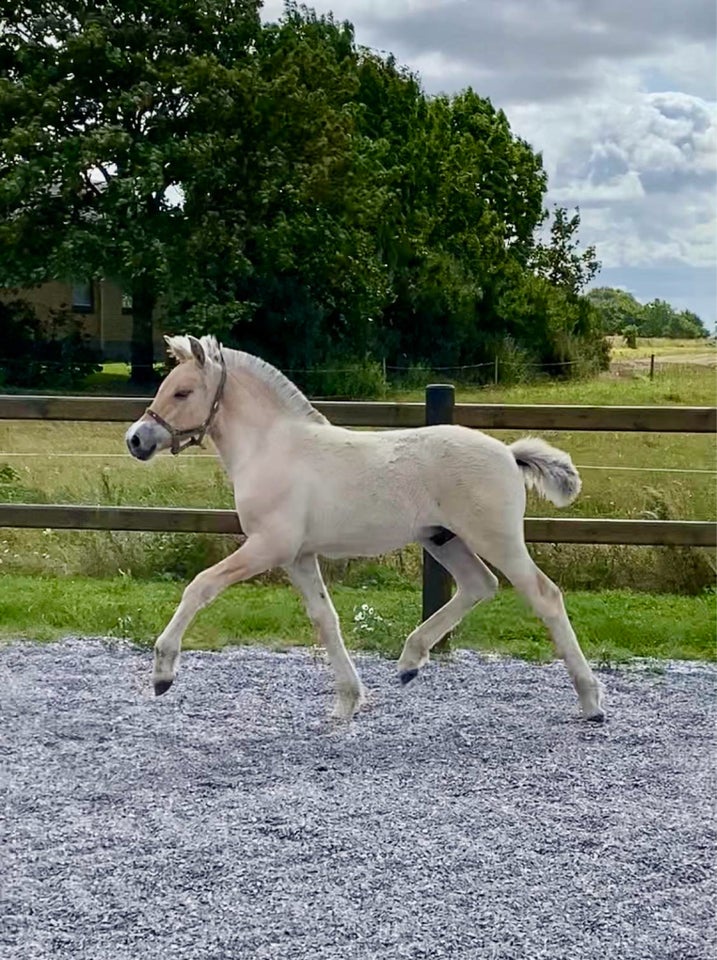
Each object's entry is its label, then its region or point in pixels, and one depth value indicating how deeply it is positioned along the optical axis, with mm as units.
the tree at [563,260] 31656
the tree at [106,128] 21328
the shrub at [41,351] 23328
